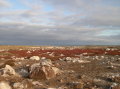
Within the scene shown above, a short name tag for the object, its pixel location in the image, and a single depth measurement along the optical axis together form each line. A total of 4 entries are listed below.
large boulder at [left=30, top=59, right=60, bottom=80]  6.60
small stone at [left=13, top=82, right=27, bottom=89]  5.56
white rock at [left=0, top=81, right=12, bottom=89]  5.27
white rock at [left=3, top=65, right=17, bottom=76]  7.00
